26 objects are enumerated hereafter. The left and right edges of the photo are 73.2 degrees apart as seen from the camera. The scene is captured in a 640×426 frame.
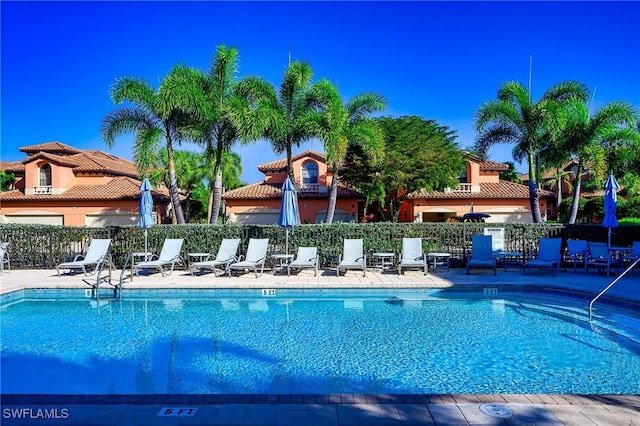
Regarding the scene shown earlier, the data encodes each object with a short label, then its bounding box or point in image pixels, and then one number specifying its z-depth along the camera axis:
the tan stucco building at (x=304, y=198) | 32.25
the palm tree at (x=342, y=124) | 18.58
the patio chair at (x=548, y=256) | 12.75
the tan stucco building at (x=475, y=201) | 33.53
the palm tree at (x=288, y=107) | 19.11
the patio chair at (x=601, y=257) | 12.77
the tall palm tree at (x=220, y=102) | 19.28
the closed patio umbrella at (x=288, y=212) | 14.08
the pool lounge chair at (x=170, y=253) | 13.60
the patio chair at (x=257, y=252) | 13.42
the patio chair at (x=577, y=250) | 13.37
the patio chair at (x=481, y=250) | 13.40
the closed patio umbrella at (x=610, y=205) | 12.85
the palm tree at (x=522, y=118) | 19.56
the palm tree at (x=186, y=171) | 33.91
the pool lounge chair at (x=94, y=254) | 13.00
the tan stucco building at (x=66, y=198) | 32.53
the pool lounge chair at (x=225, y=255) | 13.17
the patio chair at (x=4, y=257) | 14.10
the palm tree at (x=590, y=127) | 18.69
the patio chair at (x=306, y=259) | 13.09
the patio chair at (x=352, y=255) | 12.90
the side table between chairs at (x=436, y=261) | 14.58
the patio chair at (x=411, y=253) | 13.44
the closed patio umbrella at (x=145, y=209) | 14.41
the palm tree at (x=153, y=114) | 18.19
